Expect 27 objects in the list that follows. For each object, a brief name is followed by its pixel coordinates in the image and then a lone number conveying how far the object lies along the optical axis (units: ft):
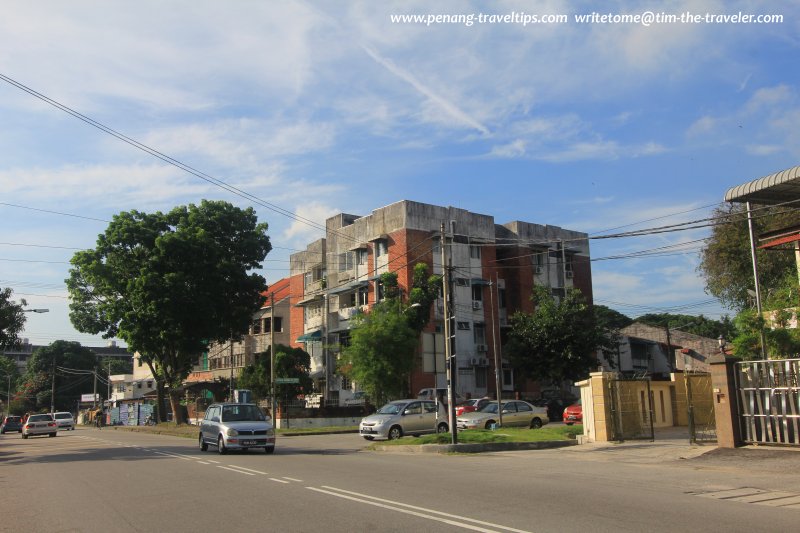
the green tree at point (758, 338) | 62.03
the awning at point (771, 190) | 73.41
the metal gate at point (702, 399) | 76.95
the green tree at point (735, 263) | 131.23
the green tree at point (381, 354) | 130.62
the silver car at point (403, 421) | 86.43
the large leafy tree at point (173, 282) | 140.97
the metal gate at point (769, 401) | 51.42
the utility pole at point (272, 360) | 131.23
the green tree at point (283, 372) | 150.10
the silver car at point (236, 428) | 69.56
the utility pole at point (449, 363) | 70.63
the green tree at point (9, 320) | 89.86
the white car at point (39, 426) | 144.05
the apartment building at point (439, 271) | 159.43
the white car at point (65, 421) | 185.78
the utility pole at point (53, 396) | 297.33
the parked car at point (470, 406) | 114.36
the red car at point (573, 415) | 110.69
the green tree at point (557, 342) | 152.97
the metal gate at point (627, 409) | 72.79
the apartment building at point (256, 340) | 213.66
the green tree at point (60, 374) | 321.52
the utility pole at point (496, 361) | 97.91
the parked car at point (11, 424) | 192.44
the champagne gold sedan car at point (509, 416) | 97.50
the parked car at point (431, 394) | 149.39
